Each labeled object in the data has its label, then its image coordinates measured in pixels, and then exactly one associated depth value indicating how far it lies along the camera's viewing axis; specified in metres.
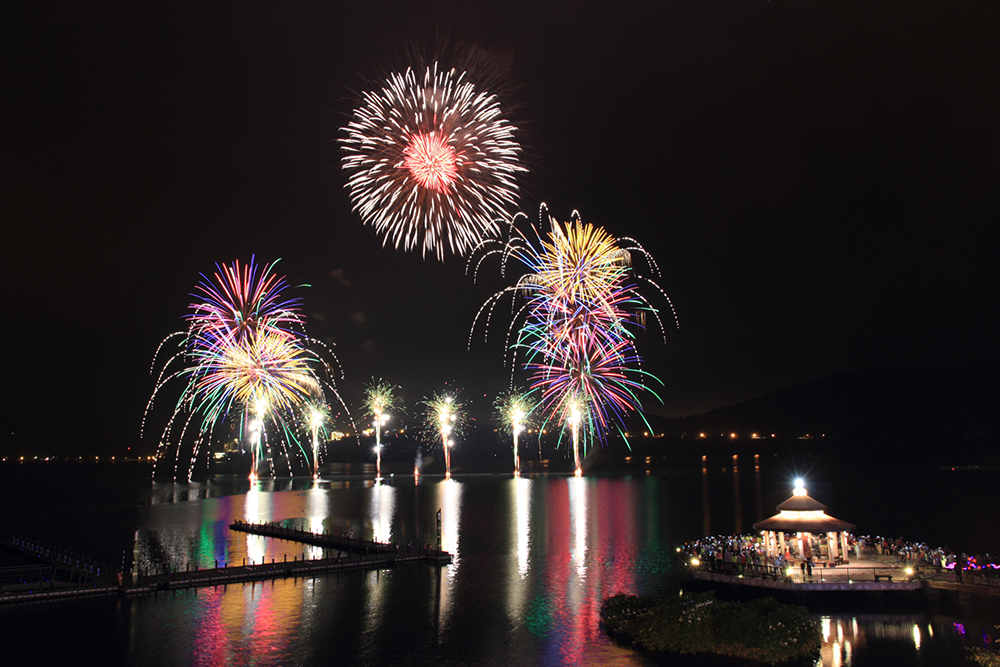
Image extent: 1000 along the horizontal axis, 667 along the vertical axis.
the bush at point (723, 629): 28.38
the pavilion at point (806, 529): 38.16
